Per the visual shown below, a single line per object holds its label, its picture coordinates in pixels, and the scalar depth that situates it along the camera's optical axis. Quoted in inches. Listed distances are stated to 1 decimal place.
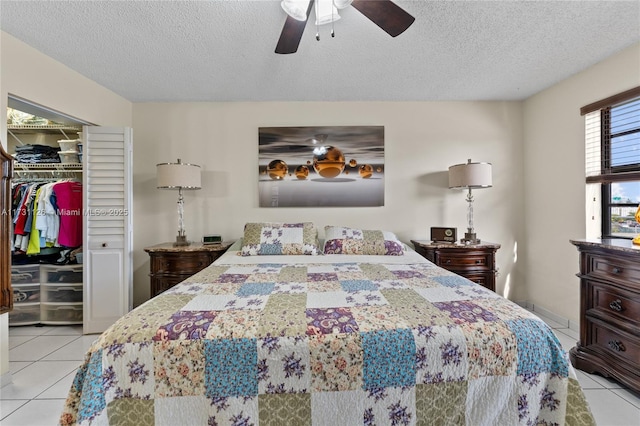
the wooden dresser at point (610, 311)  70.3
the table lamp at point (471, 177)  114.1
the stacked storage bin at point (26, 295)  117.0
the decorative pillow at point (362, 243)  105.7
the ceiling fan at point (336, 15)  56.3
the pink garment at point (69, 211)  117.1
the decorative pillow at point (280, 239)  105.1
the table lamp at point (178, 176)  112.3
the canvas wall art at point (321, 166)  129.9
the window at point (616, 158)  90.4
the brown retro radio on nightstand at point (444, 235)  119.2
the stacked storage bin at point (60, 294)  119.0
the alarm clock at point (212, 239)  120.9
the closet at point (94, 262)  110.7
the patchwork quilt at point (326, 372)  43.1
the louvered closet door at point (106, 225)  110.6
